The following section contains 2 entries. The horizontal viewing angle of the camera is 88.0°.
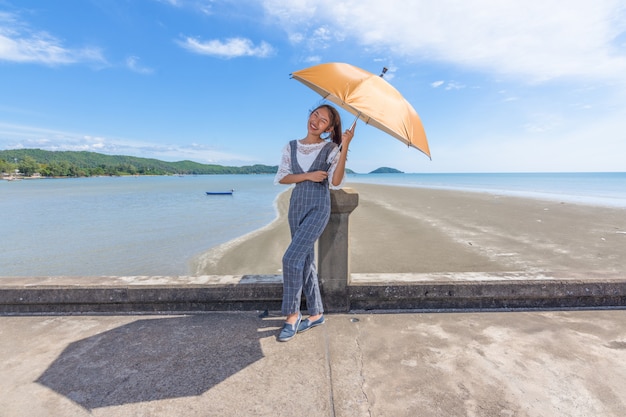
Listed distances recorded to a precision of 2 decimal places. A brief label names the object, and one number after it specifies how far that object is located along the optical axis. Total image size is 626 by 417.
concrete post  3.11
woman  2.89
